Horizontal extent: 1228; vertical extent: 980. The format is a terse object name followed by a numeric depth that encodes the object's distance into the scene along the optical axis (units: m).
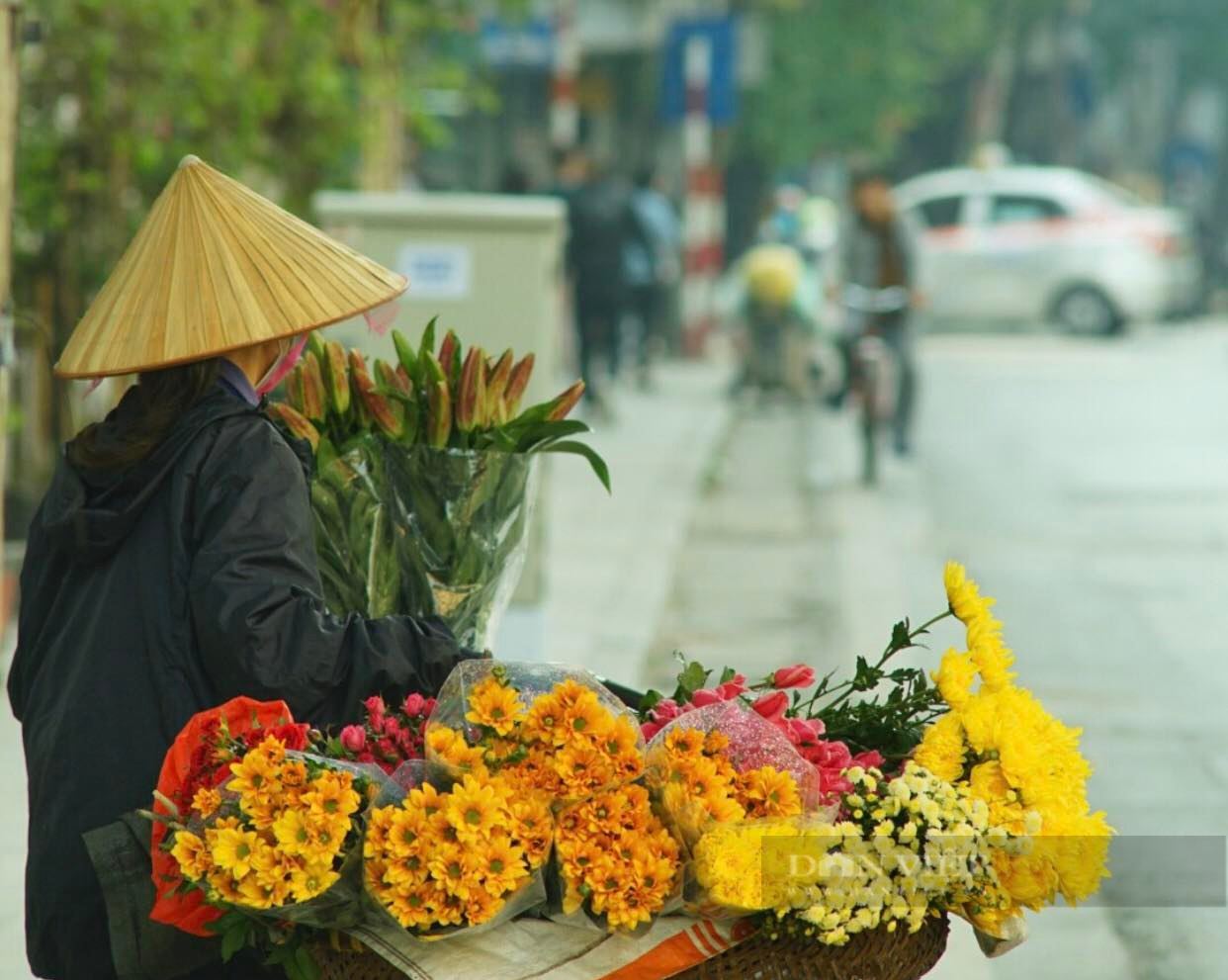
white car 49.94
